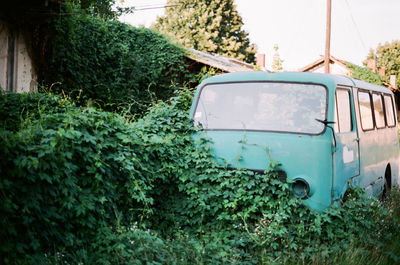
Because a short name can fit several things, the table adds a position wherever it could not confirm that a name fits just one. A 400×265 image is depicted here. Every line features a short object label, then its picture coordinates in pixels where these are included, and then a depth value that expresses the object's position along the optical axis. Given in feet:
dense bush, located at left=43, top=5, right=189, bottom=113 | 32.68
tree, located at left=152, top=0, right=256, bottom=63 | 140.05
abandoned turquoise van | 16.92
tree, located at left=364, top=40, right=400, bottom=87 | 200.13
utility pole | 64.45
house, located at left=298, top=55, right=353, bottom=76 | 116.97
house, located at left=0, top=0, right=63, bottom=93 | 29.30
